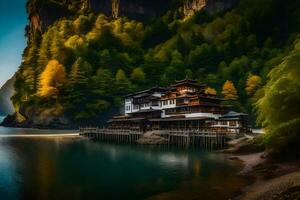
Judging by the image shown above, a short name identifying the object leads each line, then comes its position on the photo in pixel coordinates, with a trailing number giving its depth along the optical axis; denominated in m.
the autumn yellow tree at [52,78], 117.40
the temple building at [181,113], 65.62
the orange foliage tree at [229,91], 97.12
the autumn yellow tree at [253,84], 97.49
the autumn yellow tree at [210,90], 97.25
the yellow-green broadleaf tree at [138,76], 119.69
